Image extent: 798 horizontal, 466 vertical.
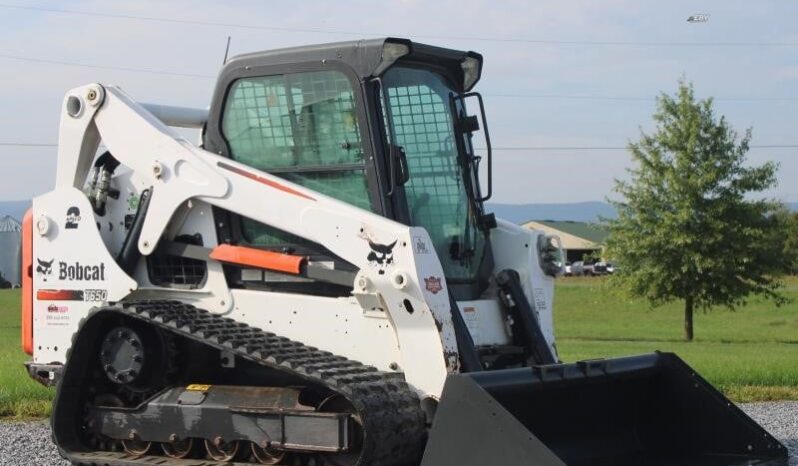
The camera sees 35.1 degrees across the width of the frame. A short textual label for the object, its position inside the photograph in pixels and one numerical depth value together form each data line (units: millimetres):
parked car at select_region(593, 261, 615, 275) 99194
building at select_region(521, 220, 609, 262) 122538
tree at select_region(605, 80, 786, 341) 41188
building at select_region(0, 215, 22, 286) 93438
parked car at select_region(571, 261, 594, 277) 100250
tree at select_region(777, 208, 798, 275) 42528
